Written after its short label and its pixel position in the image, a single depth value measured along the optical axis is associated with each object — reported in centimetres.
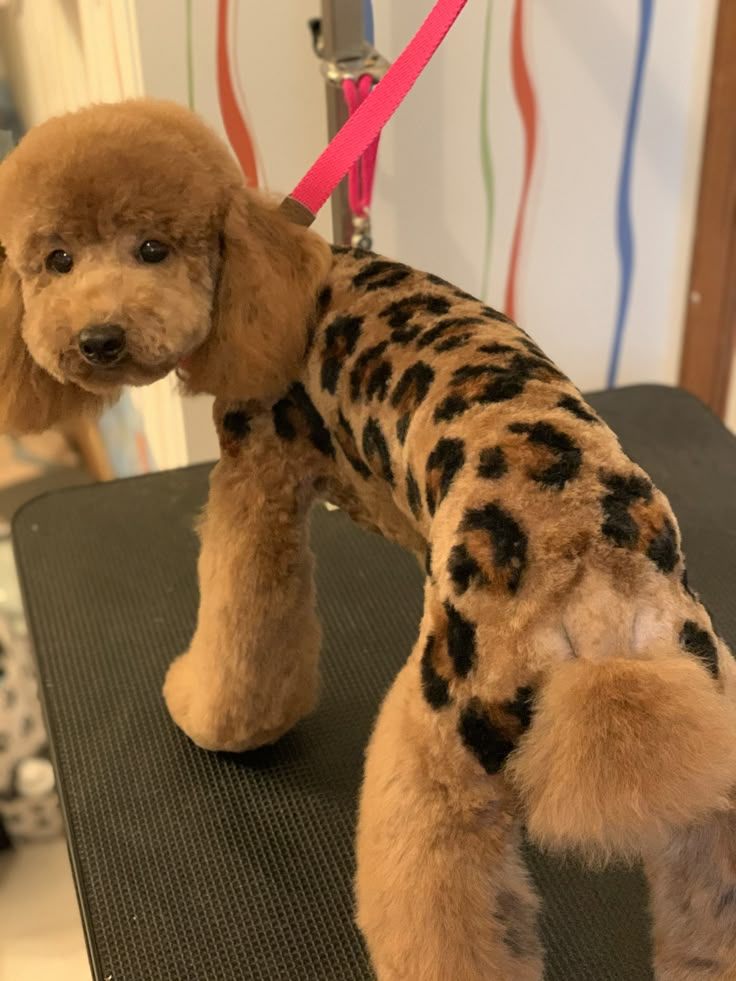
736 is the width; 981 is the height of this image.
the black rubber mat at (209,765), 71
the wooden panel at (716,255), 133
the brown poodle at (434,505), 43
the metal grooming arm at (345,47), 91
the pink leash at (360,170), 85
